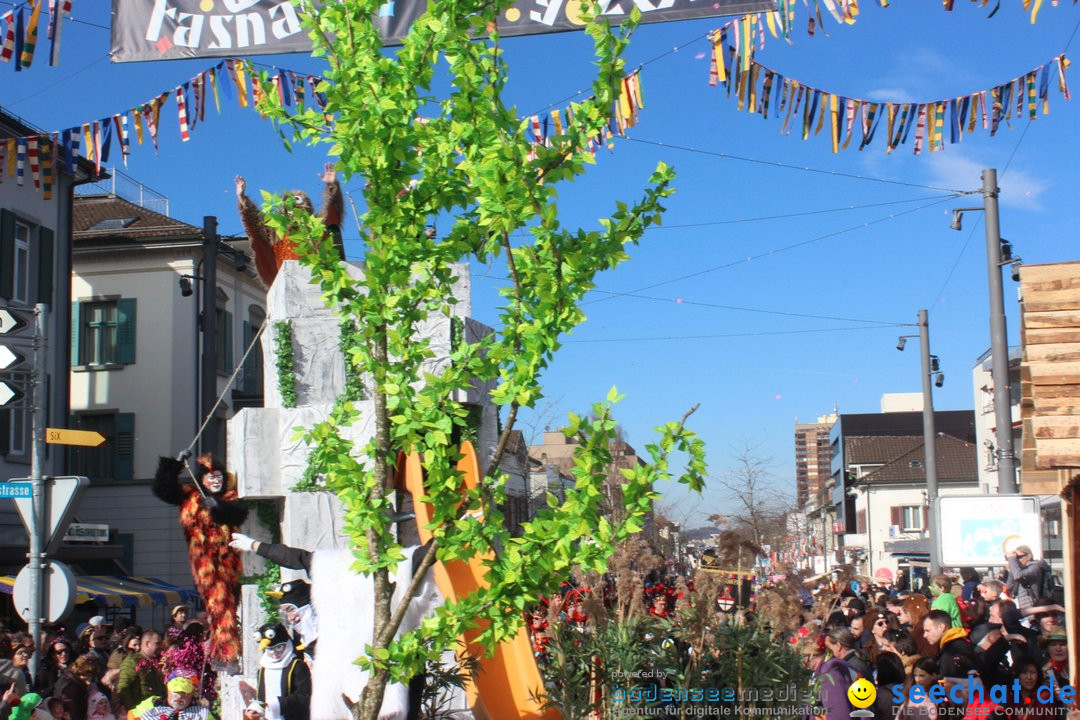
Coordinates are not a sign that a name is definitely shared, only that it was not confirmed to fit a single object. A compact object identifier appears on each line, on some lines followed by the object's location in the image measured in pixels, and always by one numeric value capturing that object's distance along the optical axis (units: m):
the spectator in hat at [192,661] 8.90
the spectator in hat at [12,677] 8.20
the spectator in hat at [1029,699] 7.96
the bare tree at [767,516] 37.34
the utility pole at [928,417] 21.20
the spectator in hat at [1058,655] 8.94
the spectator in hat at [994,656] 8.06
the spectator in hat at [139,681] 9.74
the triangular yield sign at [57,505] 9.02
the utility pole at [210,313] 17.44
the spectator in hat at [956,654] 7.88
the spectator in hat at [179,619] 10.32
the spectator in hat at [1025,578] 10.70
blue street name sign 8.96
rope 7.99
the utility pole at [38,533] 8.73
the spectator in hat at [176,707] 7.70
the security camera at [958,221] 15.59
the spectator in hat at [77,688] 8.77
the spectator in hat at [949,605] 11.34
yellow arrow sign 9.54
